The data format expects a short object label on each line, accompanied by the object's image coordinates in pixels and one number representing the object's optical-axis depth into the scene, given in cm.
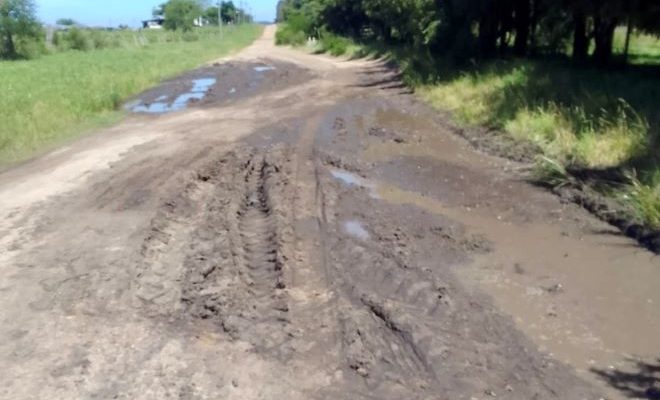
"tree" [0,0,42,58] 5656
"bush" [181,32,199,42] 8951
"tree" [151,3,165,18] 15770
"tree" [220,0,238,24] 15025
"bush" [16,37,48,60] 5812
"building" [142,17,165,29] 15327
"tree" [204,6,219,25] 14919
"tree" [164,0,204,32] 11869
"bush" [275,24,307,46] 7219
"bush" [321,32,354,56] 5559
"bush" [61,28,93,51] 6931
